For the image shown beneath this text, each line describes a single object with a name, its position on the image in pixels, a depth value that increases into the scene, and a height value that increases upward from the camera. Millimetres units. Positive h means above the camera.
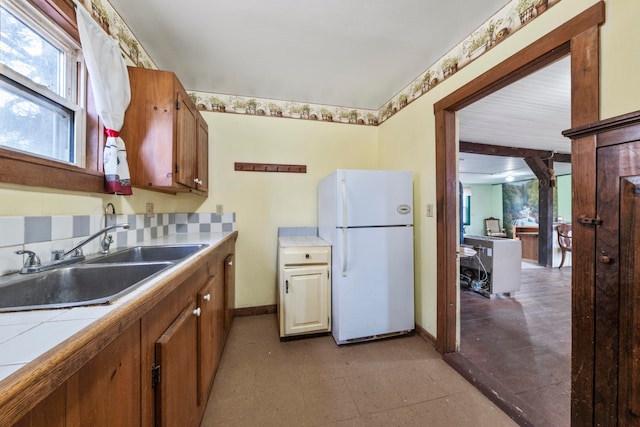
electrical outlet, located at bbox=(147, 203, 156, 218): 1892 +36
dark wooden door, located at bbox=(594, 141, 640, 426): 786 -253
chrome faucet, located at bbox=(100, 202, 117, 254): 1312 -137
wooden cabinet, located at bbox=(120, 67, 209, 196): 1496 +551
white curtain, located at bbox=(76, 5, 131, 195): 1188 +699
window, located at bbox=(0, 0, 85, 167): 929 +560
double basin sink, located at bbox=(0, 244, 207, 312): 797 -263
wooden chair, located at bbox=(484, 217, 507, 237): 7911 -355
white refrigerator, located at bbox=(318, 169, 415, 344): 1942 -323
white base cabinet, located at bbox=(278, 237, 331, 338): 2006 -627
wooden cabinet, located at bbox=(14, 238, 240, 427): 463 -437
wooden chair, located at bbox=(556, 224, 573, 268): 4659 -448
